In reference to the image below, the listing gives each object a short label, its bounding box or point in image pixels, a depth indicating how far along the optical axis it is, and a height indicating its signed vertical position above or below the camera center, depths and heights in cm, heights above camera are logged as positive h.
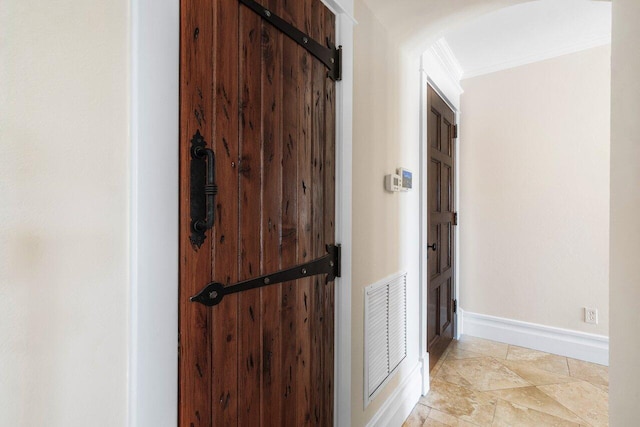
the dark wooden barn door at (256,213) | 80 +0
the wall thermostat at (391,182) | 188 +19
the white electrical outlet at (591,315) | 273 -86
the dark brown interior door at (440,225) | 265 -10
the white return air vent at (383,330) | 170 -68
